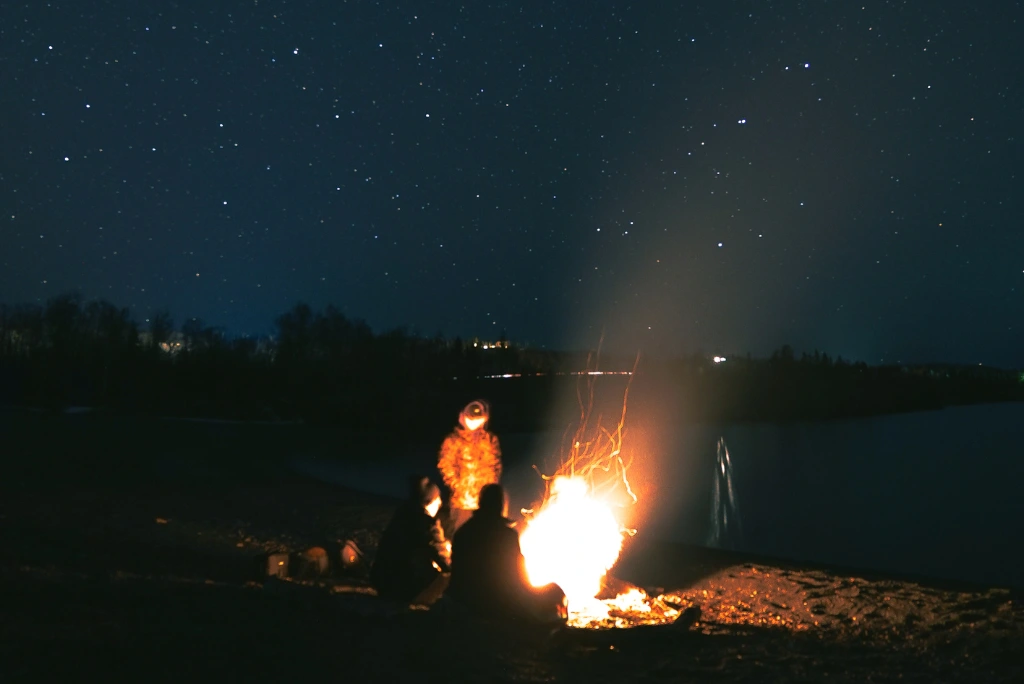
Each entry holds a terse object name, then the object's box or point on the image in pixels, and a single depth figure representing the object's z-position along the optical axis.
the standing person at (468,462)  9.33
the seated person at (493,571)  6.07
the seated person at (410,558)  6.79
